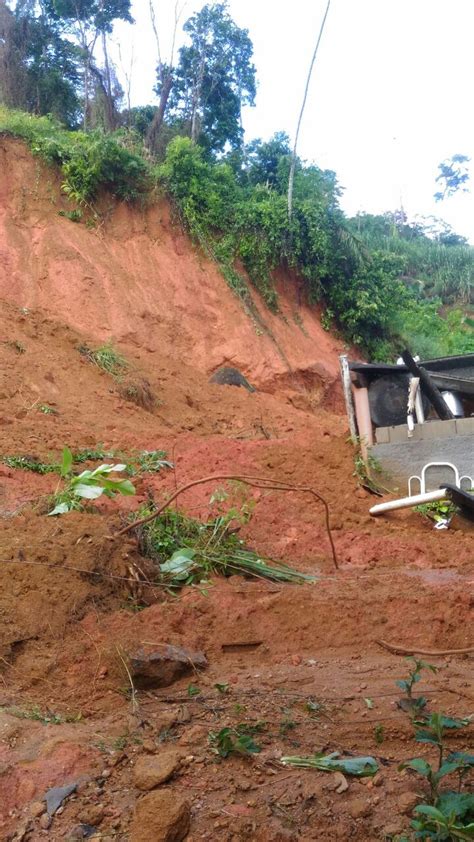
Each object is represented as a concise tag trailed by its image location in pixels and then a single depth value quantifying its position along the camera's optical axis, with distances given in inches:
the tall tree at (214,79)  837.8
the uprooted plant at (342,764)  104.0
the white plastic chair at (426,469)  304.3
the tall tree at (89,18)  800.3
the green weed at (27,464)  288.7
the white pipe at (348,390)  326.0
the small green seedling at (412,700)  115.4
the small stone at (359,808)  96.4
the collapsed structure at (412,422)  306.3
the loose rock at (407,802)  96.4
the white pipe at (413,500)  269.9
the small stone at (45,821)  95.7
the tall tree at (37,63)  778.2
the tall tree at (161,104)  800.3
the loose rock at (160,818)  90.5
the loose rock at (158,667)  136.7
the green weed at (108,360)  462.6
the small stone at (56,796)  99.1
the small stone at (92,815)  96.1
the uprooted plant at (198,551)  198.7
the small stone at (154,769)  101.8
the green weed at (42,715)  122.2
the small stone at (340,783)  101.0
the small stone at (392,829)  92.6
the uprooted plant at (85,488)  181.6
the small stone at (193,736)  114.3
